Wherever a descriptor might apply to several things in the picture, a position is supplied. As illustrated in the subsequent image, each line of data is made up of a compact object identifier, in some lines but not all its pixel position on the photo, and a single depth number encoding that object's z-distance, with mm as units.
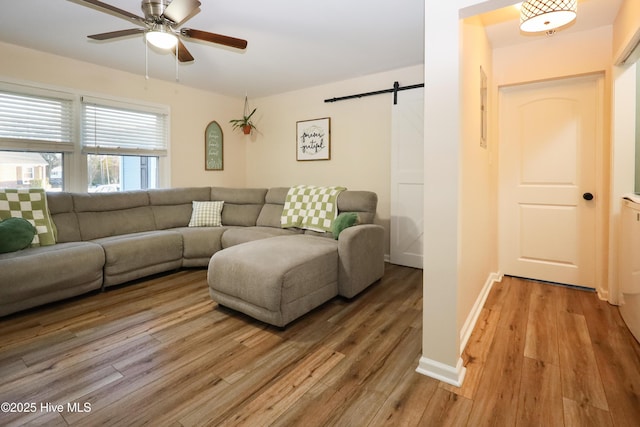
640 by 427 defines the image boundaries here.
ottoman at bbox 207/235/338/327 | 2104
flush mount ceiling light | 1798
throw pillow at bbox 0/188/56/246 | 2742
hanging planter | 4832
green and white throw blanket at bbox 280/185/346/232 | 3357
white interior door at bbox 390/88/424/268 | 3502
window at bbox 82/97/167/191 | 3578
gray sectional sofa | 2385
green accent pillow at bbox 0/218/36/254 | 2471
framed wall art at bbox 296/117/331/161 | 4242
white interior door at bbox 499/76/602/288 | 2787
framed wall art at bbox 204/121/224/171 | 4625
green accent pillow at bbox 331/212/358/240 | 2918
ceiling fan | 1855
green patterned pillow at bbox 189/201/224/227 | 3969
